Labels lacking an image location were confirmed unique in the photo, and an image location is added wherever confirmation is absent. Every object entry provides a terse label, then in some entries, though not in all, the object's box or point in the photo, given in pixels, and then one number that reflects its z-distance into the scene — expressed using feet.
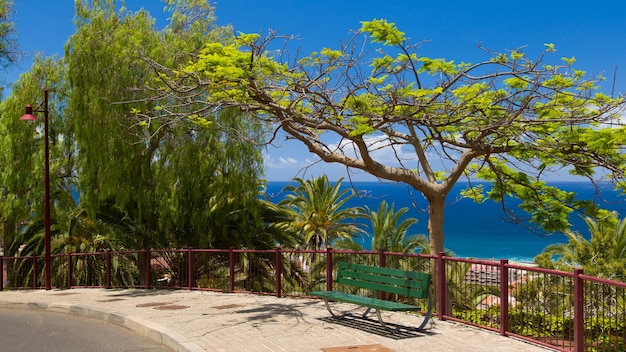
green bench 33.47
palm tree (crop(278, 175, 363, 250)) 142.10
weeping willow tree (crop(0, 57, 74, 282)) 94.12
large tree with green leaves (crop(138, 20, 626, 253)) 46.98
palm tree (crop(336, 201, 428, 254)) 119.96
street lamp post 66.85
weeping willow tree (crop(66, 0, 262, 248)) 75.97
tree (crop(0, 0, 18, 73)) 92.38
